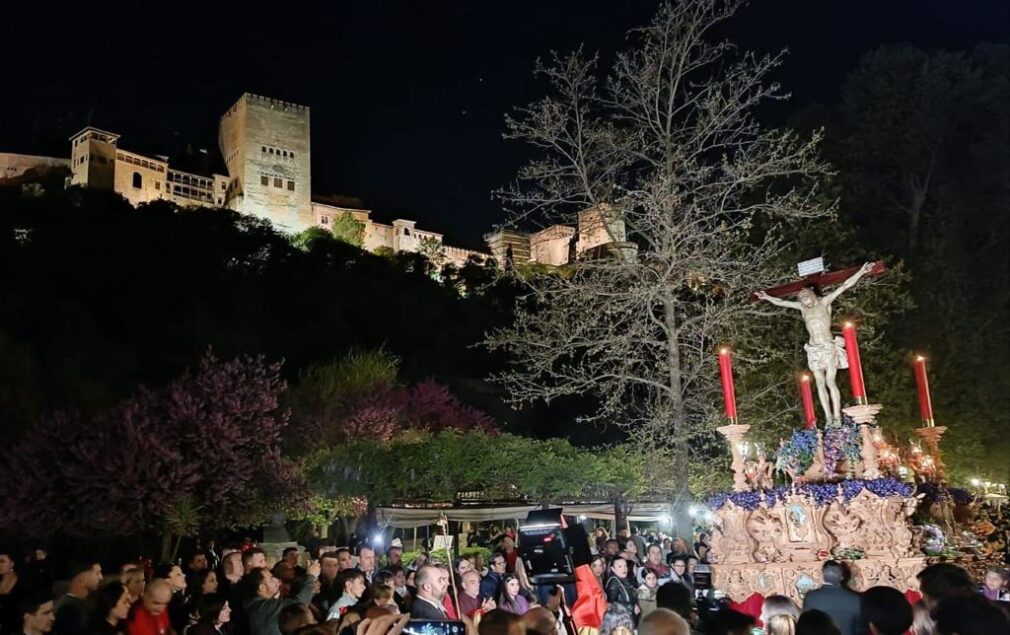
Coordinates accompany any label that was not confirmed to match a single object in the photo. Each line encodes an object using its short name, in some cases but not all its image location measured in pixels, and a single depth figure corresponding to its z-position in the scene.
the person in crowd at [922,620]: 4.16
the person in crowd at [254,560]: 8.10
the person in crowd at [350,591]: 6.68
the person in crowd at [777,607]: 4.45
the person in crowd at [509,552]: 9.65
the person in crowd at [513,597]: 7.37
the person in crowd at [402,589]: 7.90
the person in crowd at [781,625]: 4.27
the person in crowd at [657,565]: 9.39
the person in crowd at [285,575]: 8.78
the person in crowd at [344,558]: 9.27
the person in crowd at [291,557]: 9.51
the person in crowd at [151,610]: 6.27
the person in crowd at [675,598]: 5.21
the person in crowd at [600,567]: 9.57
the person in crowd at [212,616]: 5.62
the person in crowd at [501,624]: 3.96
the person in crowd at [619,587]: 8.19
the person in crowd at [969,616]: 3.46
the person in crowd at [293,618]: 5.08
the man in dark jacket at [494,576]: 8.26
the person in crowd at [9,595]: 7.75
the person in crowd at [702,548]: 10.83
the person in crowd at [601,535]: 12.38
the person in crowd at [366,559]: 8.65
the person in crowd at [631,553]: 10.08
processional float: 6.80
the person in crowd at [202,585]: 7.93
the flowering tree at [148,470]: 16.94
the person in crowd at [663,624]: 3.66
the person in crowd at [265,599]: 6.32
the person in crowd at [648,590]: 8.34
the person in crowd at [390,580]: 7.14
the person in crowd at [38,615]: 6.09
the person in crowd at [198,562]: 9.76
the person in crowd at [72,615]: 6.66
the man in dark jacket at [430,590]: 5.57
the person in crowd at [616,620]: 5.21
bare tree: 12.16
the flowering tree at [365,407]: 27.17
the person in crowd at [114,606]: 6.39
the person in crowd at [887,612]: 4.15
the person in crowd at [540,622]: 4.39
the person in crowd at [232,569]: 8.23
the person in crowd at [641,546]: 17.73
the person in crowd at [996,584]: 6.59
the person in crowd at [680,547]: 11.06
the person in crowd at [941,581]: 4.51
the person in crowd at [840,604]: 5.00
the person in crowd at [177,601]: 7.79
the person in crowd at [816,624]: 3.76
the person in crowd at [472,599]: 6.89
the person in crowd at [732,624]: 4.02
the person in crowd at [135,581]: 7.74
